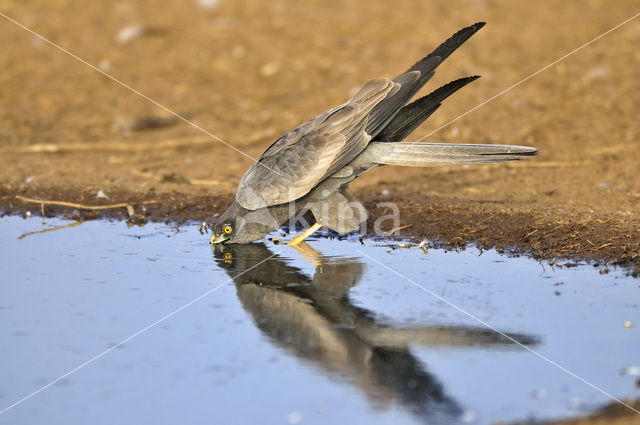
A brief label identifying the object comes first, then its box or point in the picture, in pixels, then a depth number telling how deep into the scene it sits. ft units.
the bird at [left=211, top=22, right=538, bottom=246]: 37.40
